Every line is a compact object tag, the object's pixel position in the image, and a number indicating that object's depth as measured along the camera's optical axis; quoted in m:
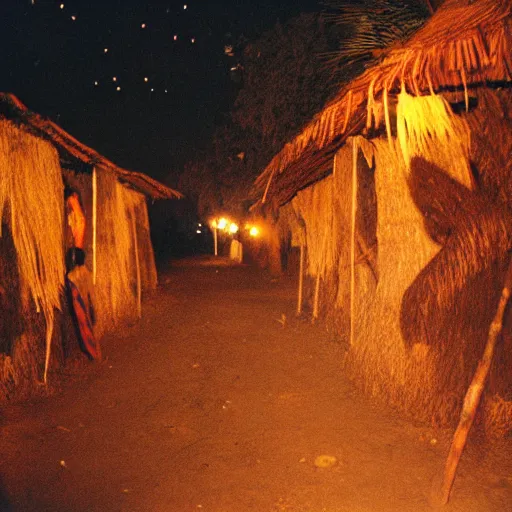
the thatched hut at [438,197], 3.87
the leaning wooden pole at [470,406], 3.31
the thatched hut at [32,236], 5.29
